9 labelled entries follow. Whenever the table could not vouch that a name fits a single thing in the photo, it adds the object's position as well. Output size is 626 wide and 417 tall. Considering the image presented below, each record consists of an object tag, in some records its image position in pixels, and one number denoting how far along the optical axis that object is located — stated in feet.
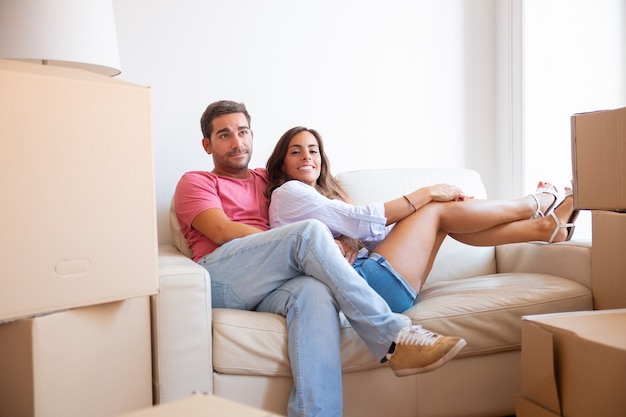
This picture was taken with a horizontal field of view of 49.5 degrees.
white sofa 5.28
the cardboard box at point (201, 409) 2.87
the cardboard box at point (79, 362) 4.47
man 5.43
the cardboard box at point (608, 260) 6.50
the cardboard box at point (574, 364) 4.39
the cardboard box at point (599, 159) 4.81
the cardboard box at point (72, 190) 3.94
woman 6.73
